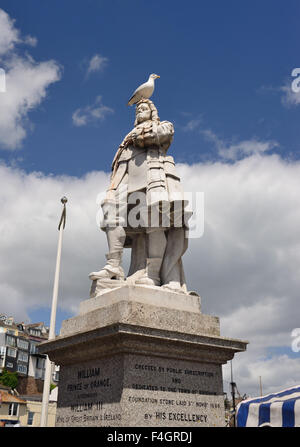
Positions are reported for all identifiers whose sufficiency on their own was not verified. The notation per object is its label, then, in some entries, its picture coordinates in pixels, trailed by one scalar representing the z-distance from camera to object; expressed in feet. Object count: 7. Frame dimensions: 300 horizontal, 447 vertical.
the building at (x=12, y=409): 185.50
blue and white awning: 31.96
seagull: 32.27
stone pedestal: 21.66
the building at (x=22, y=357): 262.26
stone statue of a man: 26.99
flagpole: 70.44
